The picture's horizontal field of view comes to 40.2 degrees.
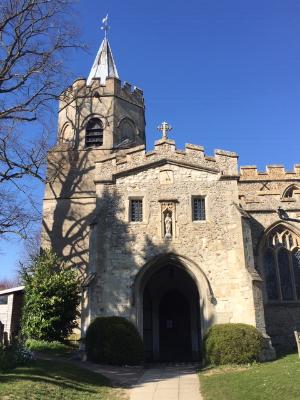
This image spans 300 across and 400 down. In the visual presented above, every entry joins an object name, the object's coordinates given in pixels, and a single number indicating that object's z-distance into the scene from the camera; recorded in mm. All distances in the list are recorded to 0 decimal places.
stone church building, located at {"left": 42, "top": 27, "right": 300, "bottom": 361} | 16422
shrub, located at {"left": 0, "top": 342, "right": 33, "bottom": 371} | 11094
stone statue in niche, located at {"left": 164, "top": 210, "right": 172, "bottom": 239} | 17358
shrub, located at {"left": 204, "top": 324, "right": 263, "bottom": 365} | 13914
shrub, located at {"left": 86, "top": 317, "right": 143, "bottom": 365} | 14680
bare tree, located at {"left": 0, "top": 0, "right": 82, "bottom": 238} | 16683
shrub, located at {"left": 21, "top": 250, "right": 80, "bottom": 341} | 17891
